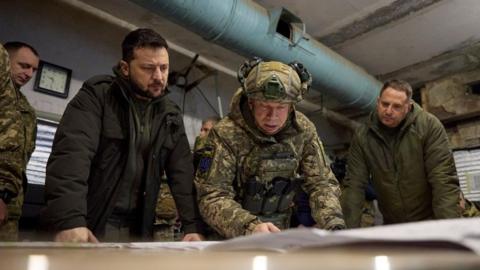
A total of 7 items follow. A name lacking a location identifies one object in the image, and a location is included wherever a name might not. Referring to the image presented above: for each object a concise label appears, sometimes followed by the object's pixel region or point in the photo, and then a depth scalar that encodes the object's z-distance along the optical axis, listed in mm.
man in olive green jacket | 1953
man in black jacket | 1129
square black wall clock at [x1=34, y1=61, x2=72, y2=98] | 2396
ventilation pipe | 2113
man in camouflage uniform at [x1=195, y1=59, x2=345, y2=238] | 1401
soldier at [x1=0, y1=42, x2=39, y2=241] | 1292
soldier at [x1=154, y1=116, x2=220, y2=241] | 2209
